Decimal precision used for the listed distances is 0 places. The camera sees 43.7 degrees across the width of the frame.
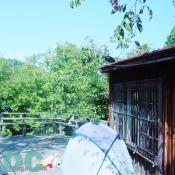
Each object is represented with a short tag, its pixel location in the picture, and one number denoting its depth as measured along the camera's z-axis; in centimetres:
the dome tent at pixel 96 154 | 467
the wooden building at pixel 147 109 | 425
